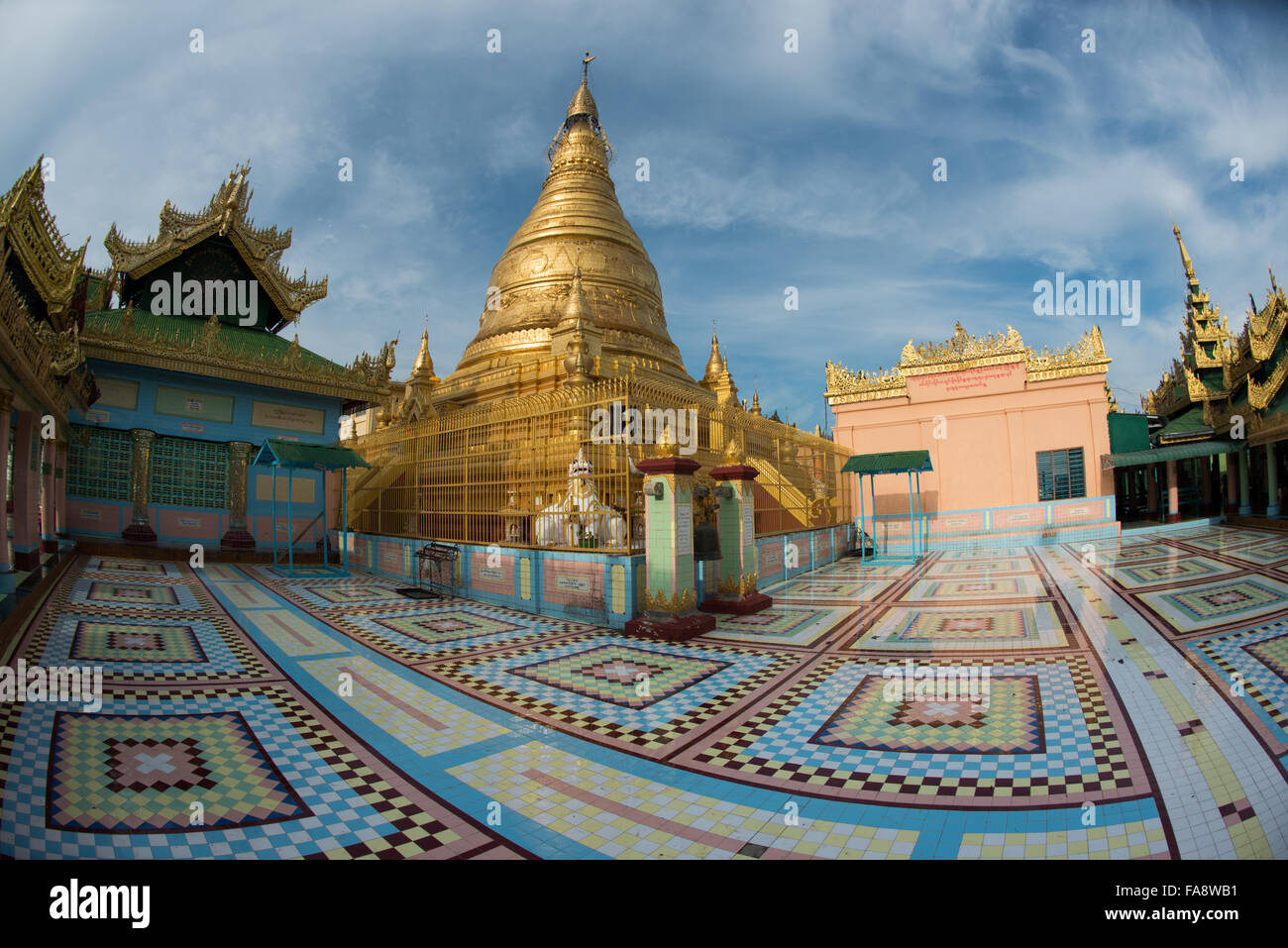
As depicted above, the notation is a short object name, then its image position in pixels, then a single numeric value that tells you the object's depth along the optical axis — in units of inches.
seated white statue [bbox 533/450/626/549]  333.4
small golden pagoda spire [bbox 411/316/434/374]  694.5
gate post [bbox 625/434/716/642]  300.7
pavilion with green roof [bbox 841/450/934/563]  633.0
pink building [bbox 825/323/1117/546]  709.3
